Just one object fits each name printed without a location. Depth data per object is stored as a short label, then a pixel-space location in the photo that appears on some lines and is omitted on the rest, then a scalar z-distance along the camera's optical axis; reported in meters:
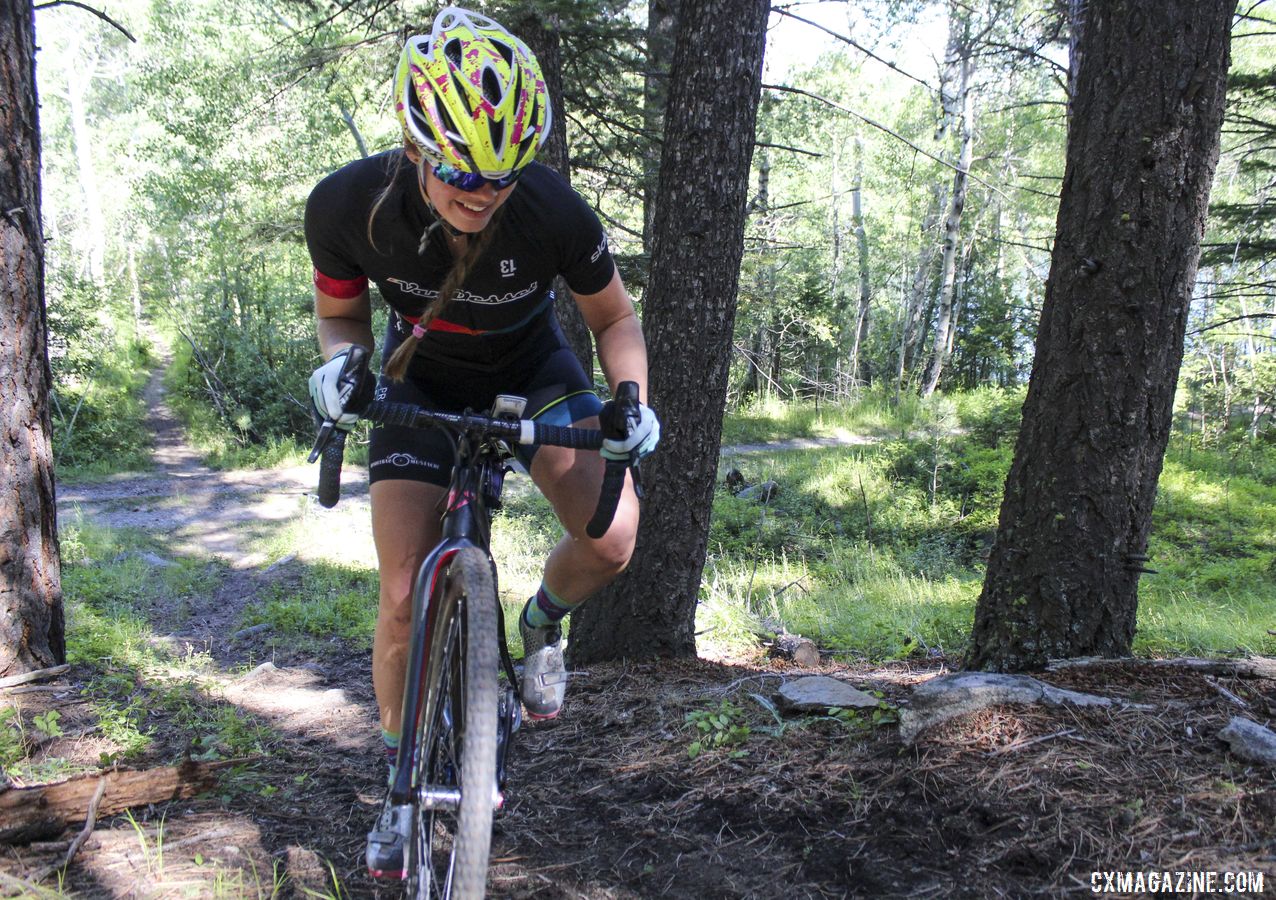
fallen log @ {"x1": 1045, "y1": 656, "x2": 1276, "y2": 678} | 3.19
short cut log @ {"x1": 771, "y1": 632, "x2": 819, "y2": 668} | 5.62
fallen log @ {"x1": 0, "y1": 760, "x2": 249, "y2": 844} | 2.57
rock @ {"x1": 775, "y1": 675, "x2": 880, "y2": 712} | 3.45
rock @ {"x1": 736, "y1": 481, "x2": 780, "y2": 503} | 13.38
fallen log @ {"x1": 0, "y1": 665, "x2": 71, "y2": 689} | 3.88
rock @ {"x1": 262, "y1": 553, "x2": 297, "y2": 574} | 8.96
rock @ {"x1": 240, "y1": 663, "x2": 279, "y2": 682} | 5.08
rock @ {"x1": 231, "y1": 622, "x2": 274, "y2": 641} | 6.68
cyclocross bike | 2.10
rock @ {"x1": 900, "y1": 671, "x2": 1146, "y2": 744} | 2.99
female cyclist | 2.29
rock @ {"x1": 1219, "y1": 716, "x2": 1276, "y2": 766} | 2.50
